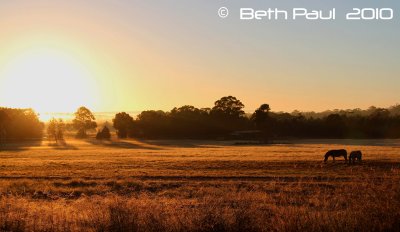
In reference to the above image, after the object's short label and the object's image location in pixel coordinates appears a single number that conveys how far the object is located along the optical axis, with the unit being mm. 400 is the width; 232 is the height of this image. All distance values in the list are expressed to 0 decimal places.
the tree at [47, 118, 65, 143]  145000
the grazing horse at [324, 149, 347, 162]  50962
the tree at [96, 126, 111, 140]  148250
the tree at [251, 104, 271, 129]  138250
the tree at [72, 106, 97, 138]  191125
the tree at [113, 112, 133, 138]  150625
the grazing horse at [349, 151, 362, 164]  46150
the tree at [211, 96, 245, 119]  153625
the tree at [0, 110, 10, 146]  130950
